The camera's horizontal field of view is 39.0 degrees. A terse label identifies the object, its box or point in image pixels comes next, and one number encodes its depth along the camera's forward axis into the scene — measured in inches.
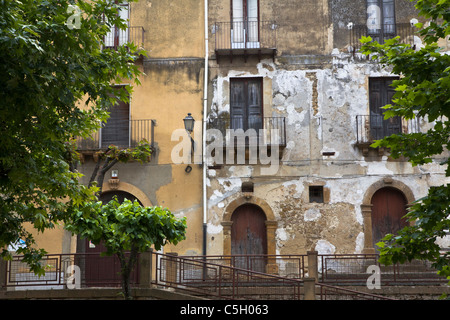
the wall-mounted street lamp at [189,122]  731.4
